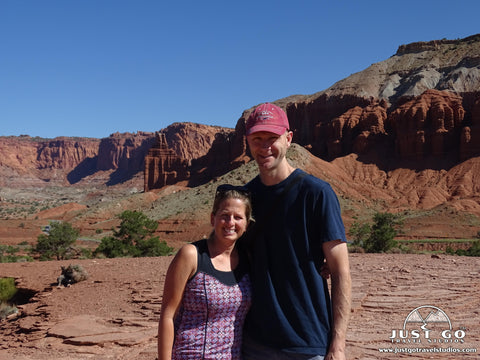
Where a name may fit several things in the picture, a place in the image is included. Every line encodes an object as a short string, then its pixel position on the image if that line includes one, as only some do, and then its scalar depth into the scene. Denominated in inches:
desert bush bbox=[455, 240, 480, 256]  790.3
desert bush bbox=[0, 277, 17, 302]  464.4
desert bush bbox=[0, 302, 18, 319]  409.7
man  104.9
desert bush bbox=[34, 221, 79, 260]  956.6
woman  108.0
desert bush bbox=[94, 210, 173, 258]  827.4
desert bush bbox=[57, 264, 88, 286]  458.3
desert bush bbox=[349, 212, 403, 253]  889.5
